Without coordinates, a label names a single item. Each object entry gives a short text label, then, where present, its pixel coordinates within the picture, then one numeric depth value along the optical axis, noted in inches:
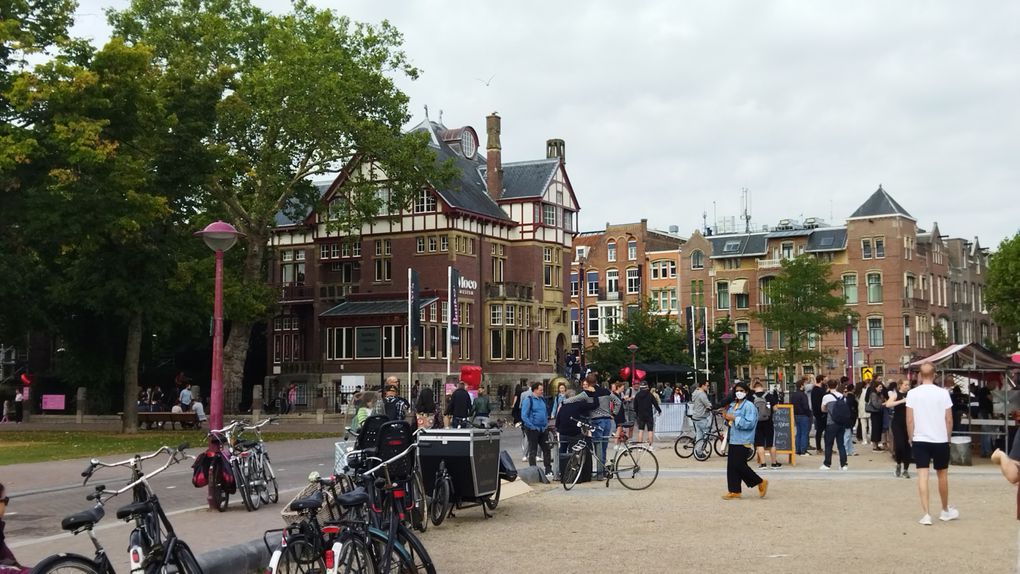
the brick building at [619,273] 3599.9
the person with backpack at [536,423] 778.2
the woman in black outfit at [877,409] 1069.8
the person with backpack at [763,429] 876.0
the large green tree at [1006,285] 2812.5
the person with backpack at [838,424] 878.4
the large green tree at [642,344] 2817.4
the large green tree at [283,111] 1929.1
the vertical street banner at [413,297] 1895.9
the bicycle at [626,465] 741.9
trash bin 914.1
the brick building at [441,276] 2369.6
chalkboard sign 979.3
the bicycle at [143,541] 281.4
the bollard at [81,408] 1914.4
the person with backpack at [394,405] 682.2
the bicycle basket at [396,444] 474.0
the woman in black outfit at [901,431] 762.2
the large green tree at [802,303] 2581.2
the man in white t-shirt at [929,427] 530.9
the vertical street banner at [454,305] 2166.6
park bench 1593.3
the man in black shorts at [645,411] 1181.1
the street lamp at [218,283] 623.2
